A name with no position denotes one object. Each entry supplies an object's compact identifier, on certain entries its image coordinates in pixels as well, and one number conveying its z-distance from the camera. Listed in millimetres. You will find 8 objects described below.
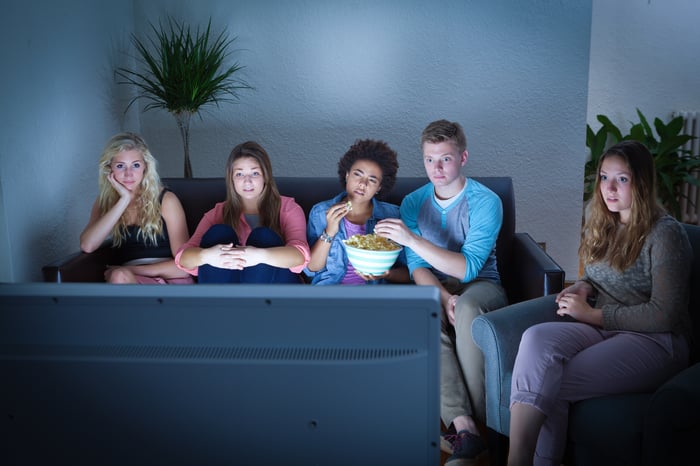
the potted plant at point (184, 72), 3205
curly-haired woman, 2434
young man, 2064
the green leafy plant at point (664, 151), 4844
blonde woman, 2480
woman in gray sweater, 1676
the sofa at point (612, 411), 1459
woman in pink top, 2174
